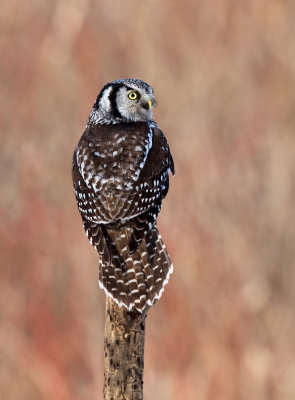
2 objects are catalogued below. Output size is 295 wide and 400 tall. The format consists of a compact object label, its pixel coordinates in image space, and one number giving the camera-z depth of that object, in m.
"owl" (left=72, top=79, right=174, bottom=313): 8.37
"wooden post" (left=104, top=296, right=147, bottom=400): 7.46
